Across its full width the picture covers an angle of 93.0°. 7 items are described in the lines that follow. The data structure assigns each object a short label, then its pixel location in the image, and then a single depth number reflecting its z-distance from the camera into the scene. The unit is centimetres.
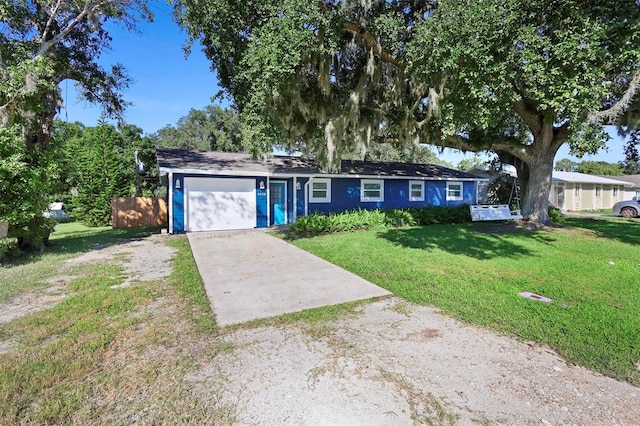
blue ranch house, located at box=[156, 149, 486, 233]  1097
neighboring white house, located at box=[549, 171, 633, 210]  2230
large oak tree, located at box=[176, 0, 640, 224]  595
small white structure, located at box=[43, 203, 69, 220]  2042
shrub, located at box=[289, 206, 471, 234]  1035
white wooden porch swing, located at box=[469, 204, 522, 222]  1228
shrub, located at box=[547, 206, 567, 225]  1256
